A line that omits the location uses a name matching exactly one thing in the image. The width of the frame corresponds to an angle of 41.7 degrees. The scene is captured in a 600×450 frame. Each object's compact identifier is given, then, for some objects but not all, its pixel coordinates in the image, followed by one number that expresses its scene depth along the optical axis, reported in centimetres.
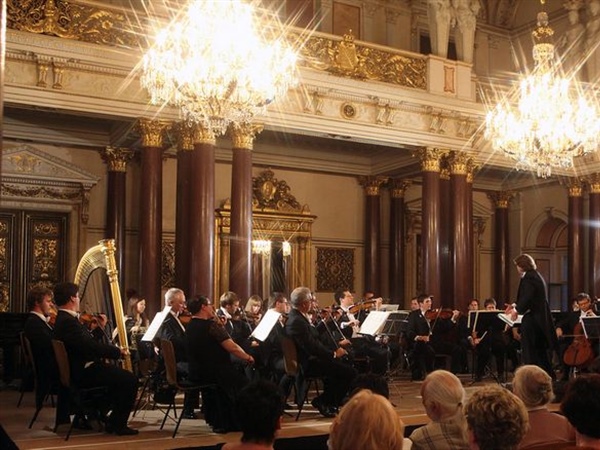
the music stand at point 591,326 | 1084
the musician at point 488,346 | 1288
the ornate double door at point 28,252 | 1520
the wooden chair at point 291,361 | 839
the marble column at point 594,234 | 1823
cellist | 1212
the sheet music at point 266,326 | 838
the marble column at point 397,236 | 1922
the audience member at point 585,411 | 330
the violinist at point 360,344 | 1105
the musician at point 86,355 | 696
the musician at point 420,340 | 1277
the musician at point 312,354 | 834
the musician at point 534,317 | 939
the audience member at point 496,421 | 314
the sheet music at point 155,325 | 828
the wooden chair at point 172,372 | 736
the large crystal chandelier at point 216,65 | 927
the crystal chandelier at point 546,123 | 1245
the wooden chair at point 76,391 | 695
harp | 700
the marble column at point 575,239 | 1902
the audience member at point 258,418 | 331
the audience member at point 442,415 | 376
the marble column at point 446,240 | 1631
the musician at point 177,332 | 859
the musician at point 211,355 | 732
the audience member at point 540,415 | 400
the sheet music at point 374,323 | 1001
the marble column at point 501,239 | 2134
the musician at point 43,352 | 753
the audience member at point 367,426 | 276
